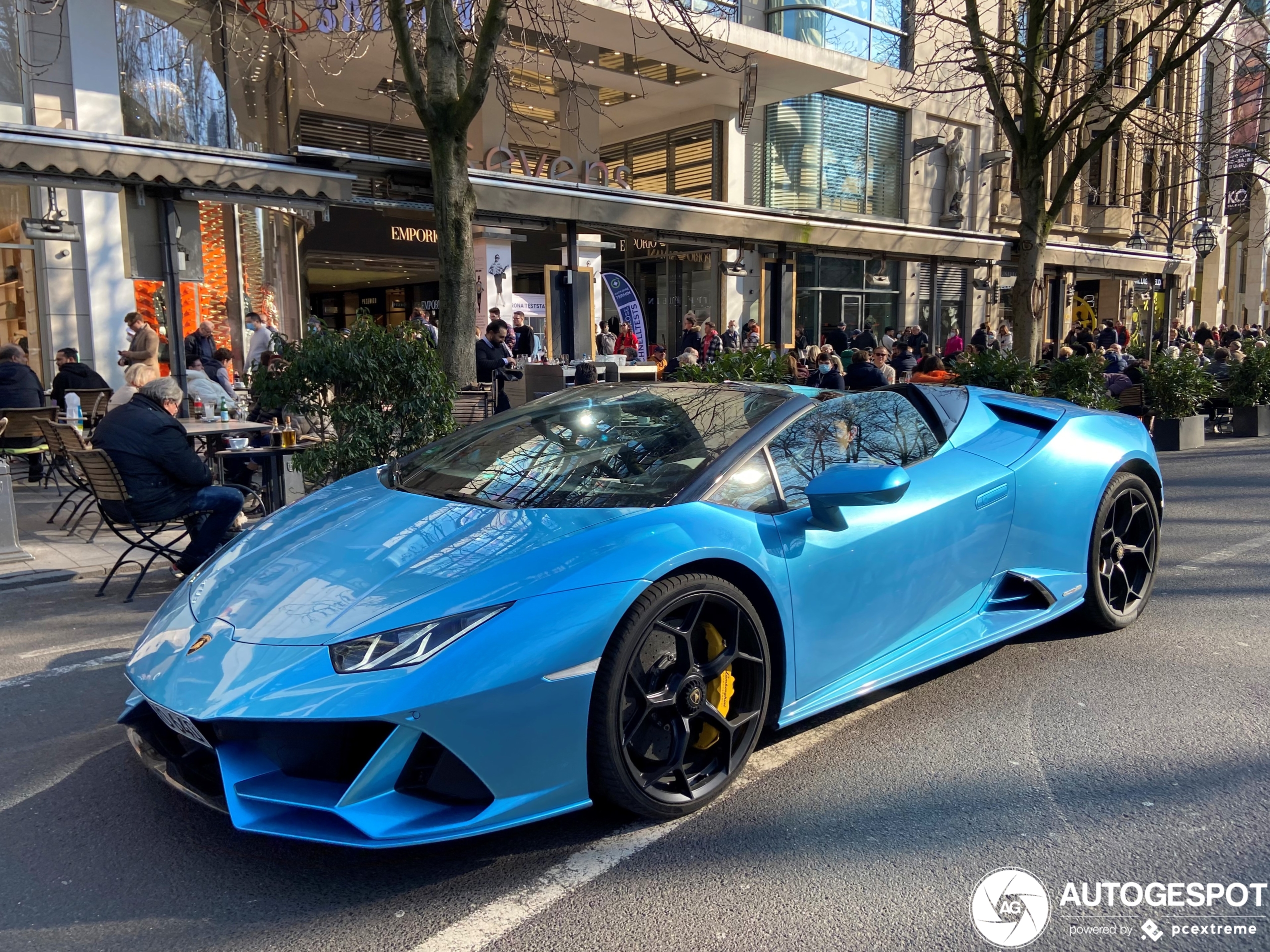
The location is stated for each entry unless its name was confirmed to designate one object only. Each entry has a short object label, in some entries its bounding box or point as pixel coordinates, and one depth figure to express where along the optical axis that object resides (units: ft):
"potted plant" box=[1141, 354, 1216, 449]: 39.99
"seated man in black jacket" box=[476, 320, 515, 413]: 42.68
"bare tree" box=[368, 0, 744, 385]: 25.29
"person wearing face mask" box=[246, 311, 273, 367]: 43.37
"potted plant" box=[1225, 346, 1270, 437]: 43.98
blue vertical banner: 63.52
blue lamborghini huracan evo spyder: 7.87
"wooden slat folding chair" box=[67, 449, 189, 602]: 18.10
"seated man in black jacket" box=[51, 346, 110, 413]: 34.63
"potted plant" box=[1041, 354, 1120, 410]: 38.42
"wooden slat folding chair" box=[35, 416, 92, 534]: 23.79
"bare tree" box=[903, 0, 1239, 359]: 41.22
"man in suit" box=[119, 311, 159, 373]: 27.35
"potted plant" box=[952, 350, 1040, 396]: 37.58
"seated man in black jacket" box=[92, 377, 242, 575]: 18.25
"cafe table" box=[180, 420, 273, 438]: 24.02
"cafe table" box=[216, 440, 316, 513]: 24.93
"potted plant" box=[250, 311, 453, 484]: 22.61
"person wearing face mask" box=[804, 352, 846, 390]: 37.68
